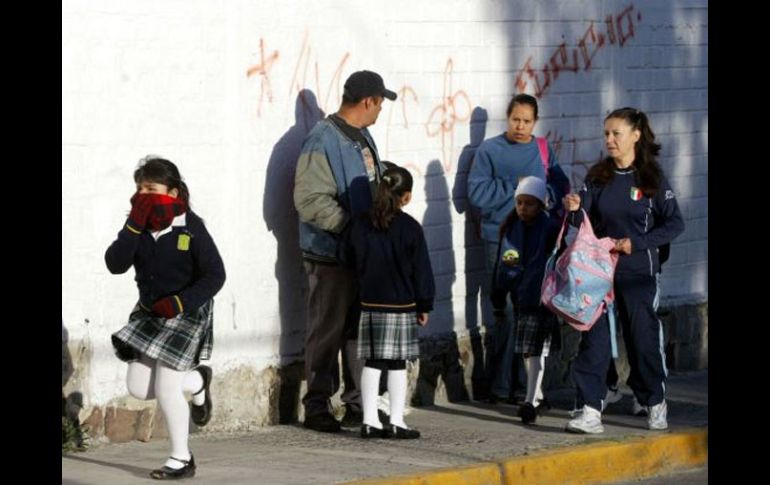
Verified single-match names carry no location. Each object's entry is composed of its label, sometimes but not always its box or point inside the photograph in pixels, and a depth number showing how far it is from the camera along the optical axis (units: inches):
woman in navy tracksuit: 792.3
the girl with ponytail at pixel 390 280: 767.1
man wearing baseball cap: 790.5
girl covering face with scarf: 672.4
